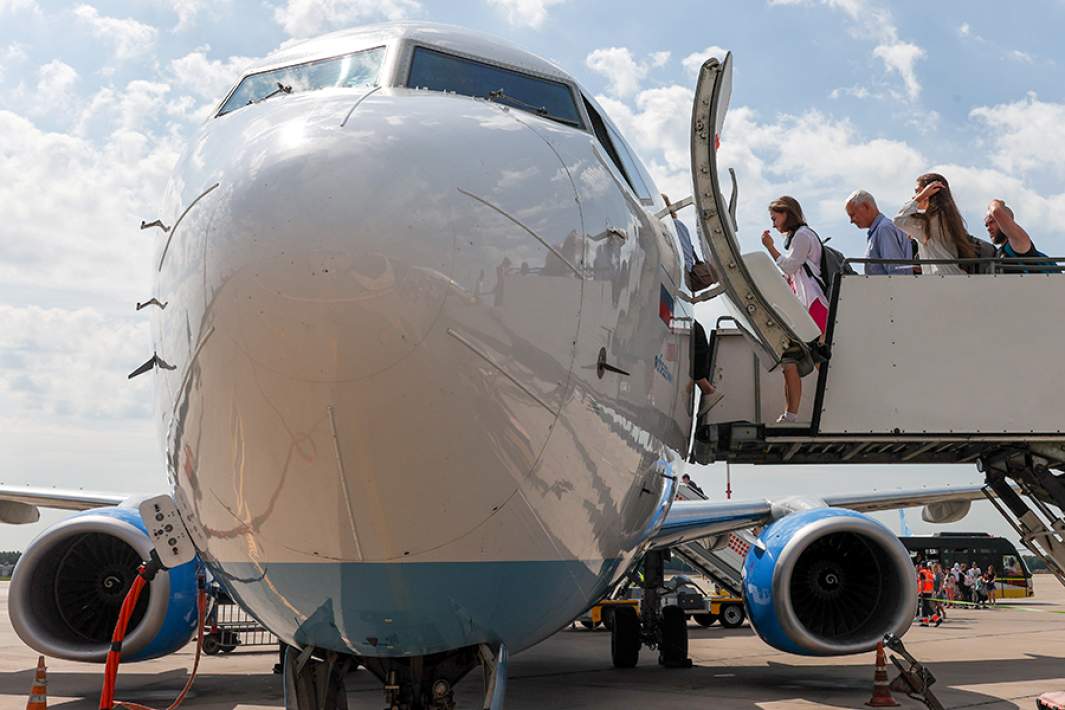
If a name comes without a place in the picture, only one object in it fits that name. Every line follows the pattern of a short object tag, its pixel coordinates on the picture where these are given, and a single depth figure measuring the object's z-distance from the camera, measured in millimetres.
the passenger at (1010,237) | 6582
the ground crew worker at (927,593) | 22188
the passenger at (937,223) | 6593
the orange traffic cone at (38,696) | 7043
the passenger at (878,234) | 6742
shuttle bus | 37844
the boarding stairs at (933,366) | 5852
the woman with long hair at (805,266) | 6281
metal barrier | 14734
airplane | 3275
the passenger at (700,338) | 6184
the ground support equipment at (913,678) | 7386
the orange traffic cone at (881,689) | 8070
